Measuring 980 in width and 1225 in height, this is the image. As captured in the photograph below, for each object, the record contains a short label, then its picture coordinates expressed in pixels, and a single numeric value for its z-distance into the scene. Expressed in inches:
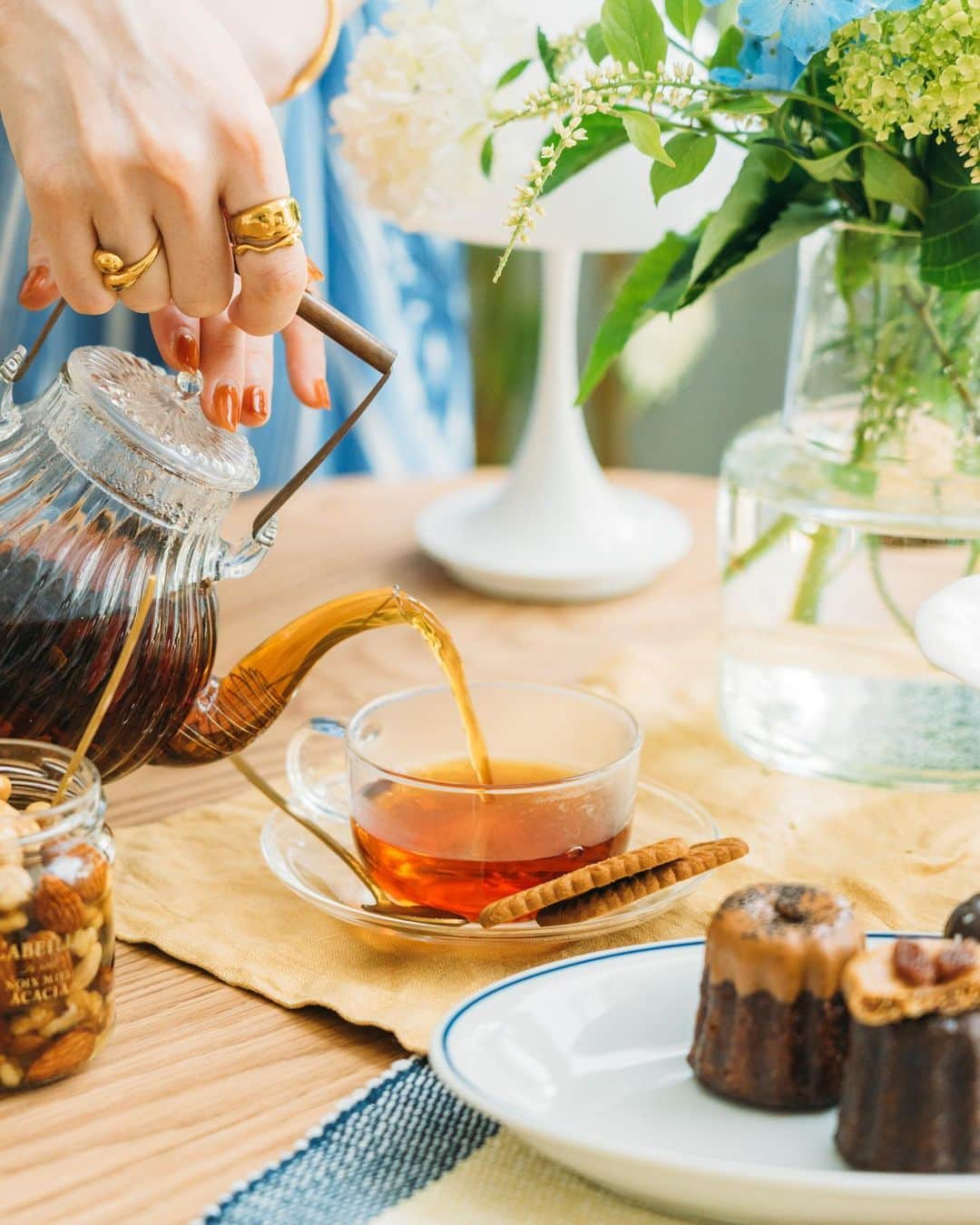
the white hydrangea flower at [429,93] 38.4
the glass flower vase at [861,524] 34.7
